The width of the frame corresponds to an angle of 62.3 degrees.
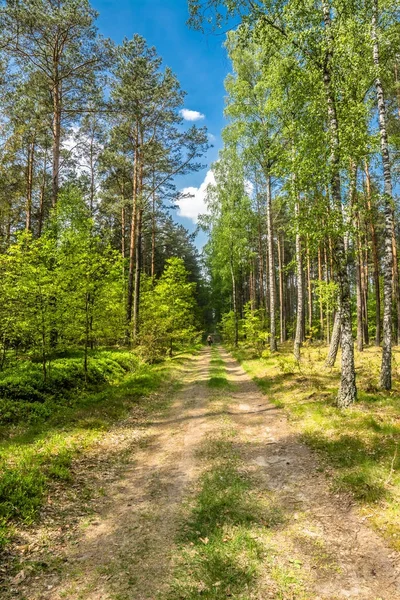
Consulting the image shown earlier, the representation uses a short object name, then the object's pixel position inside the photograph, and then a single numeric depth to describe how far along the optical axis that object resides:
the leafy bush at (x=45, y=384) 8.82
